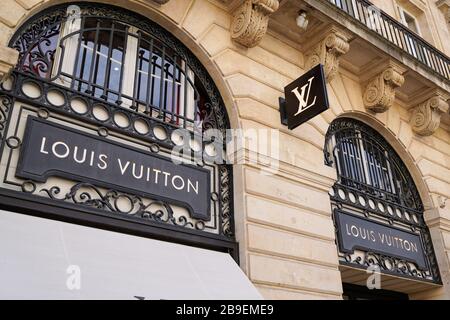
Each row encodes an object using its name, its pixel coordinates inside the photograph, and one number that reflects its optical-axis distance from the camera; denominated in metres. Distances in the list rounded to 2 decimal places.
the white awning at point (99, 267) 3.52
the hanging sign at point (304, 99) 6.27
